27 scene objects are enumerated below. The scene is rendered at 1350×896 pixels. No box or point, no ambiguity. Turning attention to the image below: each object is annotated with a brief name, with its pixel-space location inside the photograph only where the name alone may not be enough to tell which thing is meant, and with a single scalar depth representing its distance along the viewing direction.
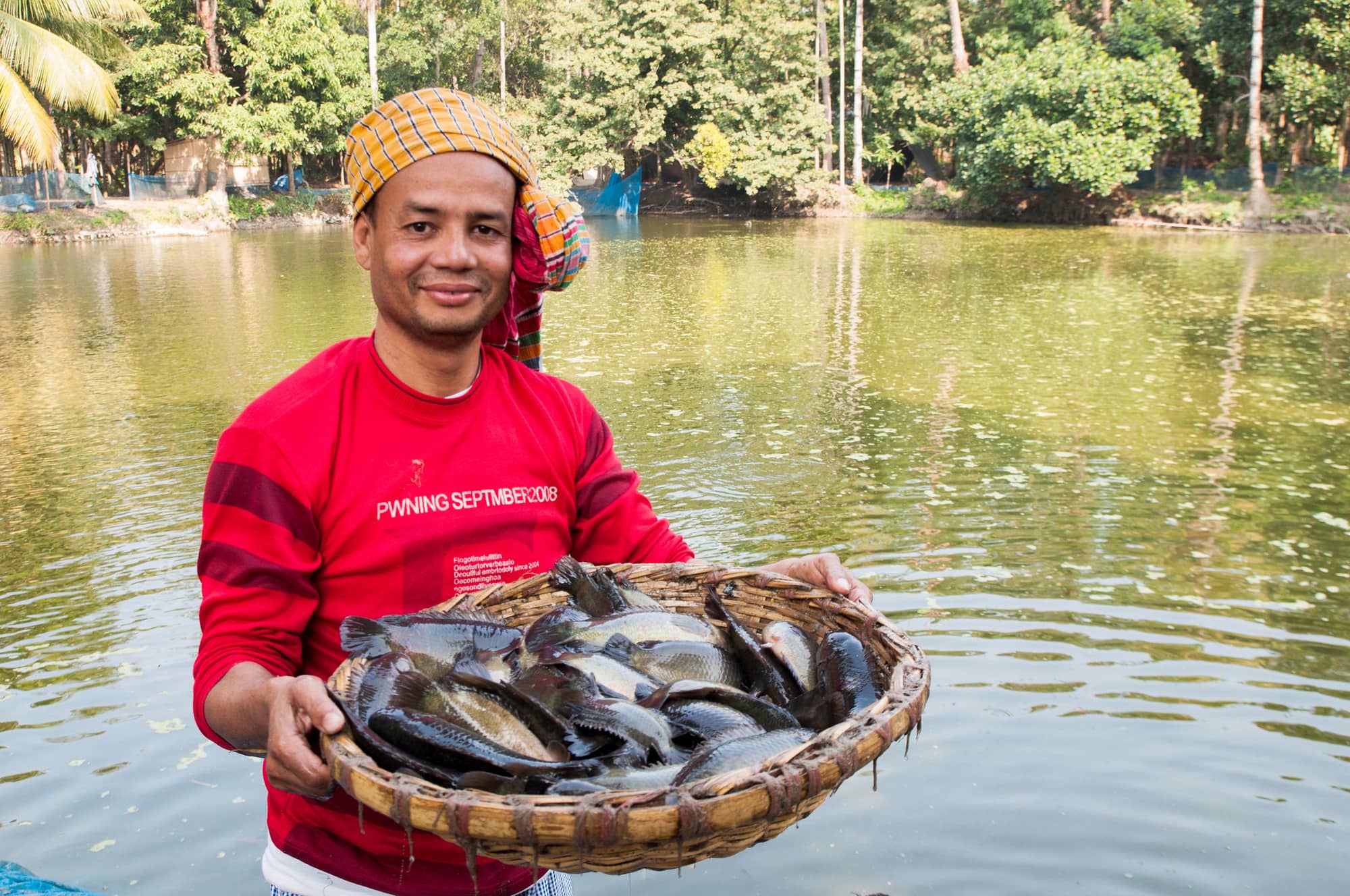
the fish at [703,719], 2.09
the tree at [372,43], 34.88
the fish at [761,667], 2.38
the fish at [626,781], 1.71
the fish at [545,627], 2.32
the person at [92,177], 30.20
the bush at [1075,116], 28.42
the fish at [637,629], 2.34
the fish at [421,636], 2.03
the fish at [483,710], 1.94
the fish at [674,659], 2.38
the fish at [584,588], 2.37
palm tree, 21.48
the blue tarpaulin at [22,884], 2.28
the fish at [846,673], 2.13
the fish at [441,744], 1.80
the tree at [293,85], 31.89
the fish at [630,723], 2.01
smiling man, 2.00
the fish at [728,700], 2.15
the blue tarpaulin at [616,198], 39.59
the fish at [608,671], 2.25
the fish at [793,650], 2.41
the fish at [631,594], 2.48
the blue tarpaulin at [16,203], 28.47
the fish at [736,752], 1.83
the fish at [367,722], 1.74
